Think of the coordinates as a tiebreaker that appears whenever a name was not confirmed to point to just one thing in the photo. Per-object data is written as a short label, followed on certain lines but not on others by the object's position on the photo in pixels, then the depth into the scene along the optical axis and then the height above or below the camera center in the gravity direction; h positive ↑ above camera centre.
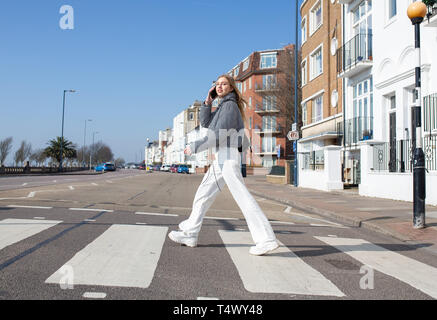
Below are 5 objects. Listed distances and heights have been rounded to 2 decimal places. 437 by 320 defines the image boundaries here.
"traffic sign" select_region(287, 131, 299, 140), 22.08 +2.05
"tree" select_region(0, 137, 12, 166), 76.69 +3.98
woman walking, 4.57 +0.05
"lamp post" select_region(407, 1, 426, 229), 7.00 +0.39
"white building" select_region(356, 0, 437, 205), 12.33 +2.46
